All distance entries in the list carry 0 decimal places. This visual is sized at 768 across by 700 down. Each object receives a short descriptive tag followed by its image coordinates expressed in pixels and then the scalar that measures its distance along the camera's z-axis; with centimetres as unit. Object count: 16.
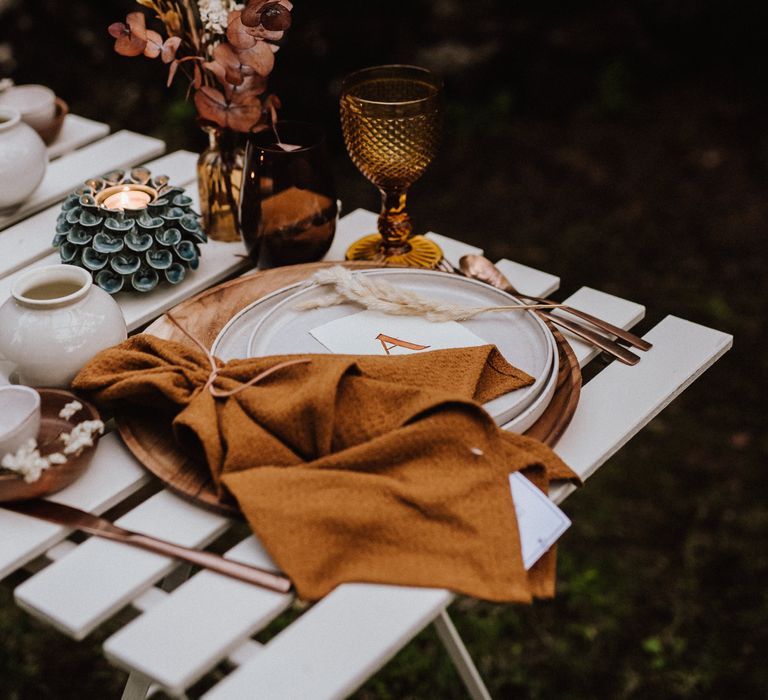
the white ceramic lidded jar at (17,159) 131
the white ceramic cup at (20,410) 86
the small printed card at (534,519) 80
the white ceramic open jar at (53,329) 96
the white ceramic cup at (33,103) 151
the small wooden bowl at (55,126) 156
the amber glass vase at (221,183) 131
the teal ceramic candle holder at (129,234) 115
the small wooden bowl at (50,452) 85
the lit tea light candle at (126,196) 121
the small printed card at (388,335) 103
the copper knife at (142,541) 78
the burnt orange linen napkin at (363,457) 78
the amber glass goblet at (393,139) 119
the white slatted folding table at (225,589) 71
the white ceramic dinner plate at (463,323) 93
